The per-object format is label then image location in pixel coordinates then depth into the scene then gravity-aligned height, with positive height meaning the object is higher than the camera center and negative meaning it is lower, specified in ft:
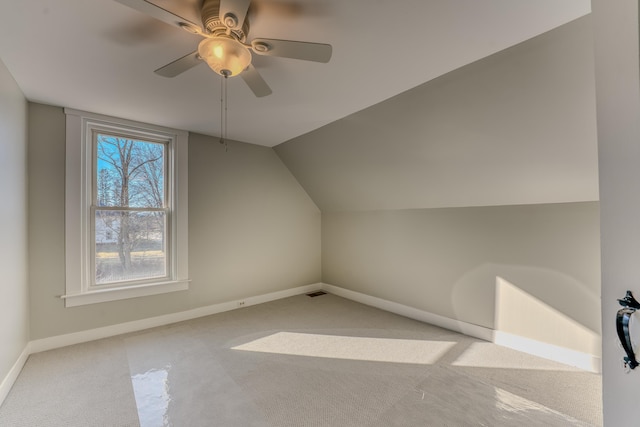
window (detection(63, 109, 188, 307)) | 9.27 +0.38
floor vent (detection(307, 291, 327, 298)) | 14.73 -3.92
